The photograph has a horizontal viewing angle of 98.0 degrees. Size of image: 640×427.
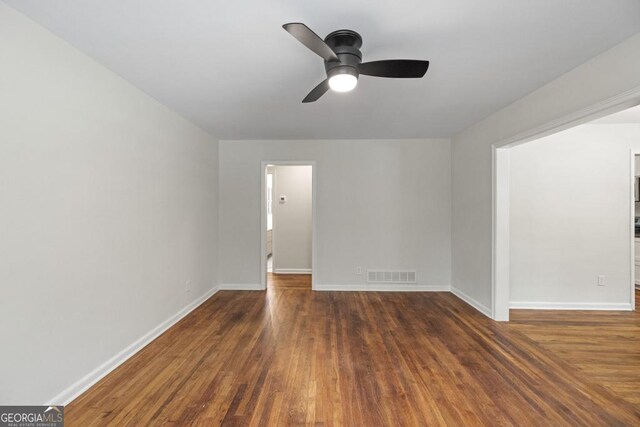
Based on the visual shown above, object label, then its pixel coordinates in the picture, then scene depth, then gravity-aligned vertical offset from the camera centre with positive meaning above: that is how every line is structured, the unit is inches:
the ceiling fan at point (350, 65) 65.3 +35.7
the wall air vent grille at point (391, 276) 177.2 -39.9
